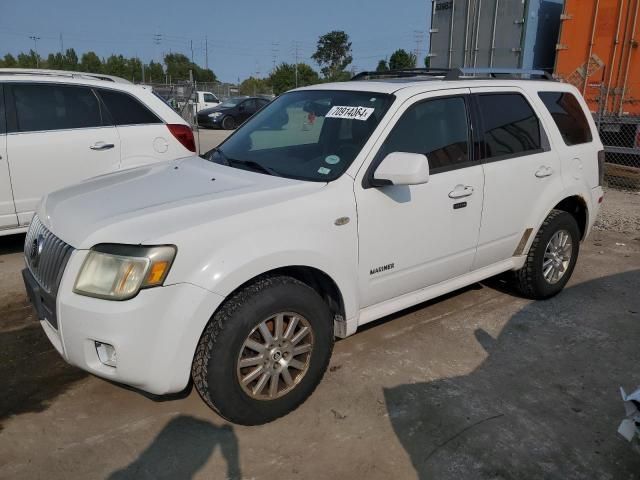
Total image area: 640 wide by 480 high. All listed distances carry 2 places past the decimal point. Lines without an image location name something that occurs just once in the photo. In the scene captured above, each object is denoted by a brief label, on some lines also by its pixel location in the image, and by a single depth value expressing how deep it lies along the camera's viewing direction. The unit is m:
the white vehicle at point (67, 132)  5.25
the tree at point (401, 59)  75.25
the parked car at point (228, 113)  22.86
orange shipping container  9.24
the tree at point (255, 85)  64.00
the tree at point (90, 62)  75.31
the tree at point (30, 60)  73.14
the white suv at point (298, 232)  2.53
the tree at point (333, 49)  94.81
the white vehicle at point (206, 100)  27.25
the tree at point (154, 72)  78.74
